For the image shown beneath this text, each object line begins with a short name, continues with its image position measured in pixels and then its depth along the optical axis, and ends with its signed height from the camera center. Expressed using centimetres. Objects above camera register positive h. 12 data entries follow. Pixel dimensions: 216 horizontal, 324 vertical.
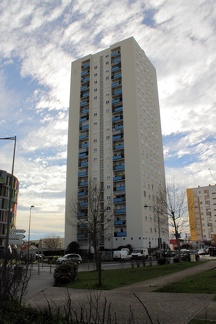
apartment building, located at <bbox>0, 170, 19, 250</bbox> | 7374 +1167
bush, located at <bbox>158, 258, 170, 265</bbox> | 2966 -123
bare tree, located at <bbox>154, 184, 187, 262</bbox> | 3308 +435
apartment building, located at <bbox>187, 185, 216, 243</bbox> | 11605 +1371
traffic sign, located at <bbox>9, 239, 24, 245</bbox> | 1878 +38
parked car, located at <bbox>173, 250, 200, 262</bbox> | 3538 -106
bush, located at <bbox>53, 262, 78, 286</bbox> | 1680 -138
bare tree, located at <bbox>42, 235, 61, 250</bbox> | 10275 +209
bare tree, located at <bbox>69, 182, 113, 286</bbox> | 3178 +540
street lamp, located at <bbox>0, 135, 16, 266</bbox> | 1852 +401
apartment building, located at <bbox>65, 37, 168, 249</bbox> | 6200 +2358
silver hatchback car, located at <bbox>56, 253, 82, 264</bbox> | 4101 -122
